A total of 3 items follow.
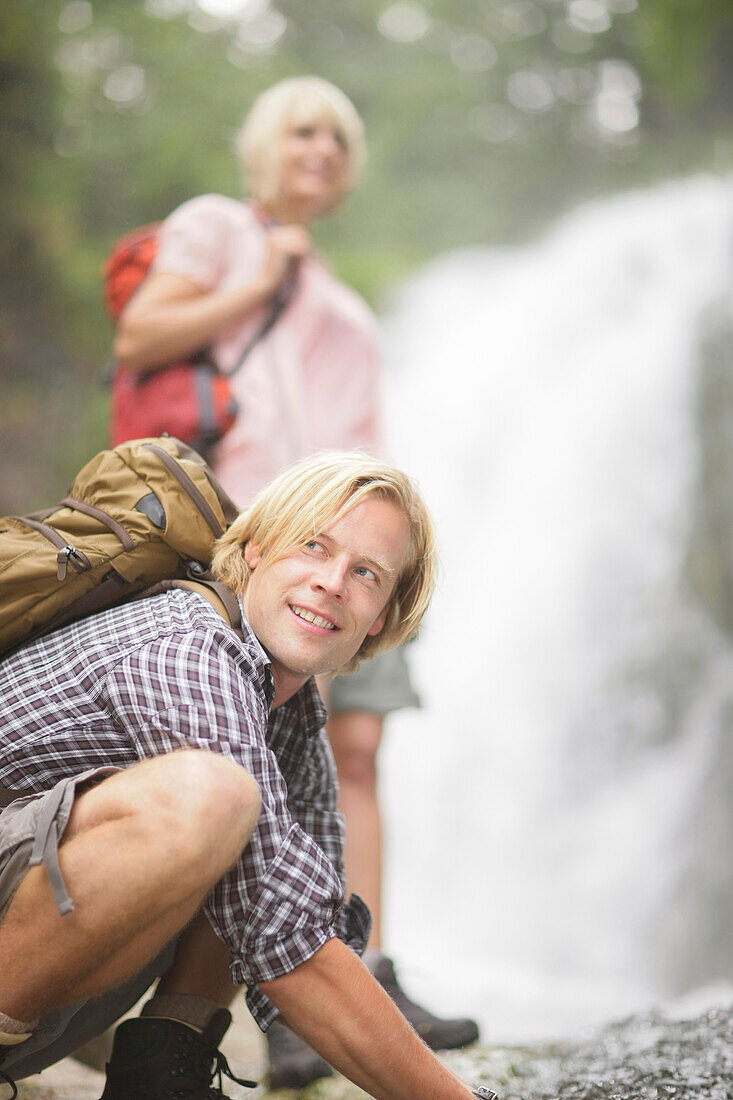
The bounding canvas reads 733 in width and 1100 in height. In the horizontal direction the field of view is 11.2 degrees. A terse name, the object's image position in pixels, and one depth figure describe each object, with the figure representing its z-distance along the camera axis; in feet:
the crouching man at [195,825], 11.05
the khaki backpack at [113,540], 11.59
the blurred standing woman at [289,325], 13.64
